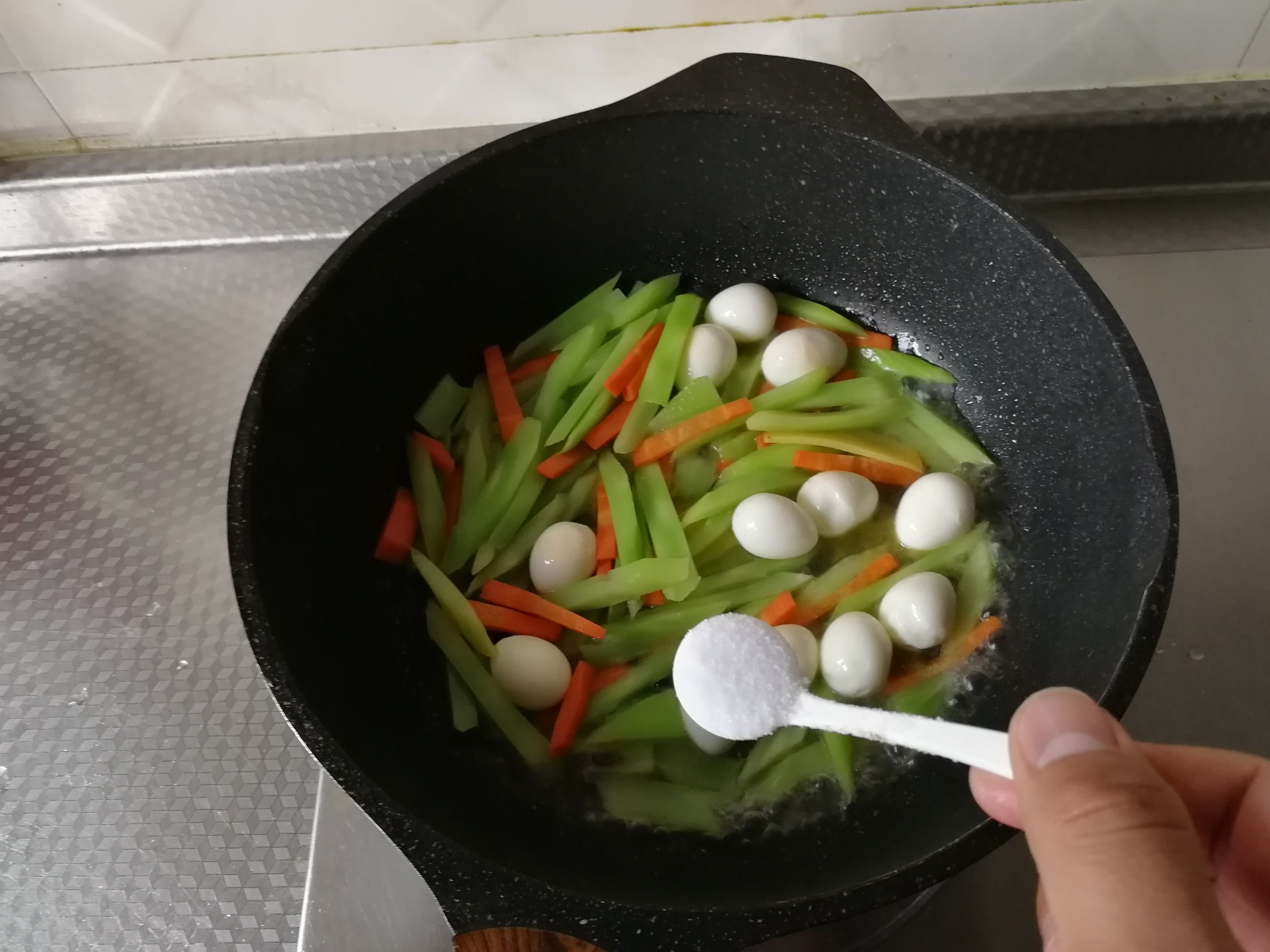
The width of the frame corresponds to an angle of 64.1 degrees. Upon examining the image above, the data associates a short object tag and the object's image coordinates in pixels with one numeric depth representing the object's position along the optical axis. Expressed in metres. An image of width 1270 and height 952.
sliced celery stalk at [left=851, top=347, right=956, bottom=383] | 0.36
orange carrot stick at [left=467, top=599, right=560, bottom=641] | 0.32
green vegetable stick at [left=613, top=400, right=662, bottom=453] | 0.35
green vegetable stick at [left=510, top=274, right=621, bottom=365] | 0.37
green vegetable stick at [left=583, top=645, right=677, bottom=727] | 0.31
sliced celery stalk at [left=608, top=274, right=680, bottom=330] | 0.37
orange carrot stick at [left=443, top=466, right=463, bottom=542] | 0.34
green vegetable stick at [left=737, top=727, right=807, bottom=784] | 0.30
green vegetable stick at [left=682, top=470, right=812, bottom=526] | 0.33
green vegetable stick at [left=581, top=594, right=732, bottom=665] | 0.32
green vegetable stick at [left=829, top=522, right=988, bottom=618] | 0.32
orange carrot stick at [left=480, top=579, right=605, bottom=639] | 0.31
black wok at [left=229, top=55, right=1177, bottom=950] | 0.24
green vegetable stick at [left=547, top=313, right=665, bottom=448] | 0.35
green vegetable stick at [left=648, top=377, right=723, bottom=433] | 0.35
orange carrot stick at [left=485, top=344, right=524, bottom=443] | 0.35
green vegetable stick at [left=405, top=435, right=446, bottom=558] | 0.33
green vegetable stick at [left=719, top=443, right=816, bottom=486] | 0.34
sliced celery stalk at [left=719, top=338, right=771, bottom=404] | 0.36
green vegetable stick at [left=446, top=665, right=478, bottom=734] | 0.30
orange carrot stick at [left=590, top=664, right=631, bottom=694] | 0.31
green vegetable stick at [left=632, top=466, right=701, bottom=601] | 0.32
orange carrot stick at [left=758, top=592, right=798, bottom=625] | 0.31
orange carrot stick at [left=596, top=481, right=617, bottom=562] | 0.33
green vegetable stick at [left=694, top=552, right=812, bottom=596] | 0.33
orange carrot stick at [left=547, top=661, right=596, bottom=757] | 0.30
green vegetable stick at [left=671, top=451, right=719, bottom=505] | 0.35
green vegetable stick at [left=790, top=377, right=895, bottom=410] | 0.35
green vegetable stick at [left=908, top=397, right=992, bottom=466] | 0.34
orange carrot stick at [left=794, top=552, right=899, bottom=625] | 0.32
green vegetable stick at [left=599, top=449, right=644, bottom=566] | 0.33
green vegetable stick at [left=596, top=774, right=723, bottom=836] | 0.29
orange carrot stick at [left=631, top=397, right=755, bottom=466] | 0.35
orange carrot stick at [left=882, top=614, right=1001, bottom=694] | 0.31
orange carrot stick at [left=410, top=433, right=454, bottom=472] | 0.35
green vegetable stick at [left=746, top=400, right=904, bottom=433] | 0.34
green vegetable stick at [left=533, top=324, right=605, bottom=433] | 0.36
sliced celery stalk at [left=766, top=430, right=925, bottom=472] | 0.34
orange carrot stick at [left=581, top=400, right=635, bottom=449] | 0.35
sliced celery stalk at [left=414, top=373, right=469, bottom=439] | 0.35
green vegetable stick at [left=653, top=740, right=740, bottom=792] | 0.30
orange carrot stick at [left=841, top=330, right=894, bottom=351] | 0.37
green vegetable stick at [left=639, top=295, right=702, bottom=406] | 0.35
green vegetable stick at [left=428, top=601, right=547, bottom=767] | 0.30
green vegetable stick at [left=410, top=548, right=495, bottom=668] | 0.31
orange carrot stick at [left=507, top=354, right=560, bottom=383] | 0.37
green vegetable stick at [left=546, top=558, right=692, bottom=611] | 0.32
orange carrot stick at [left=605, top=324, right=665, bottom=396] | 0.36
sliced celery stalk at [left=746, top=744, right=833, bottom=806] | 0.29
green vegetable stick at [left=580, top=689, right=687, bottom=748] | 0.30
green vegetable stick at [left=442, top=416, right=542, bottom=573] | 0.33
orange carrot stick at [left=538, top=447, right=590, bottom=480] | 0.35
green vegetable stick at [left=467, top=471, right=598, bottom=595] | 0.33
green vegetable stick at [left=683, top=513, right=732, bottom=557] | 0.33
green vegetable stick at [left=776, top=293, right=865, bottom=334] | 0.37
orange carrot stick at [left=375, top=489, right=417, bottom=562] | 0.33
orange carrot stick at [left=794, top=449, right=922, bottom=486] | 0.34
